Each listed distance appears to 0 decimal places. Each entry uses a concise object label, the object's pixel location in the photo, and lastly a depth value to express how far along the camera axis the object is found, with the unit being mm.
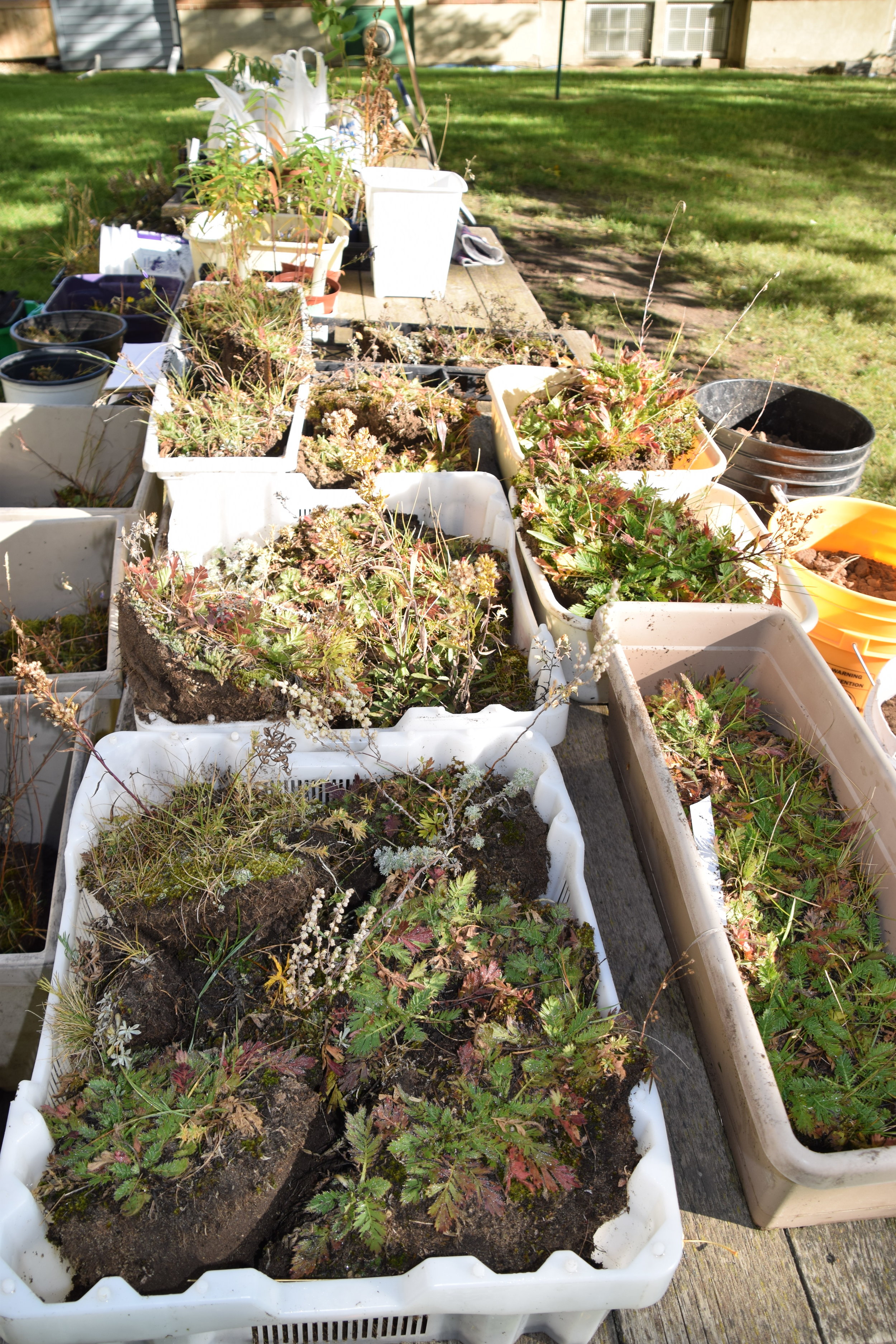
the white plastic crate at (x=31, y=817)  1628
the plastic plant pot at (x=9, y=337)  4262
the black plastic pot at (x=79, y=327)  3736
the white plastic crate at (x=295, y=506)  2301
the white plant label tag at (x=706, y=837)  1474
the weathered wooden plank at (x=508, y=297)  3637
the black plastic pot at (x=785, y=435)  2729
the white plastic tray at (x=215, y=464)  2242
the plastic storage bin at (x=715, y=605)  1940
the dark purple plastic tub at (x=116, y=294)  4008
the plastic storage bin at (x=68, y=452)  3182
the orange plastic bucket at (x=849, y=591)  2258
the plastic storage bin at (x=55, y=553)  2662
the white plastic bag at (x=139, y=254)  4332
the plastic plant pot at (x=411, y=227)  3311
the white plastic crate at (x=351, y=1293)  1026
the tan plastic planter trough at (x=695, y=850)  1146
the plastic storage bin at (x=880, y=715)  1719
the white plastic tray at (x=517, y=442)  2258
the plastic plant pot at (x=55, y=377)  3307
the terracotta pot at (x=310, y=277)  3260
